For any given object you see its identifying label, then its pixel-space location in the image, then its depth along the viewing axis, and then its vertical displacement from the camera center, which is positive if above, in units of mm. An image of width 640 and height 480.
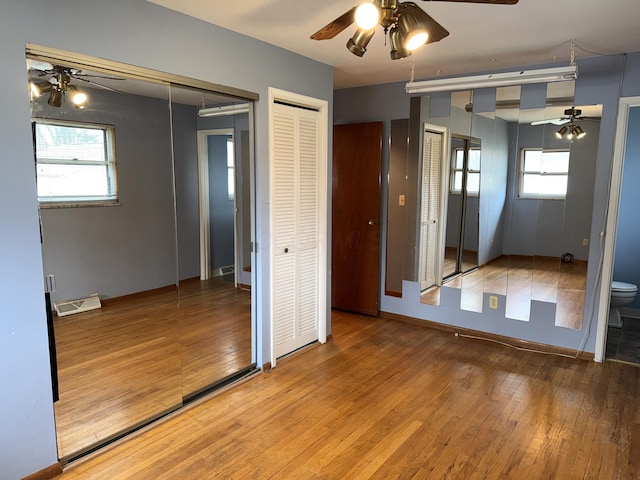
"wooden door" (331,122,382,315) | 4500 -344
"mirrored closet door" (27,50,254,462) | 2195 -390
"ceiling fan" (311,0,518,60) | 1702 +673
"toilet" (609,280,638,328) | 4172 -1059
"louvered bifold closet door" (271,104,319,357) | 3332 -348
